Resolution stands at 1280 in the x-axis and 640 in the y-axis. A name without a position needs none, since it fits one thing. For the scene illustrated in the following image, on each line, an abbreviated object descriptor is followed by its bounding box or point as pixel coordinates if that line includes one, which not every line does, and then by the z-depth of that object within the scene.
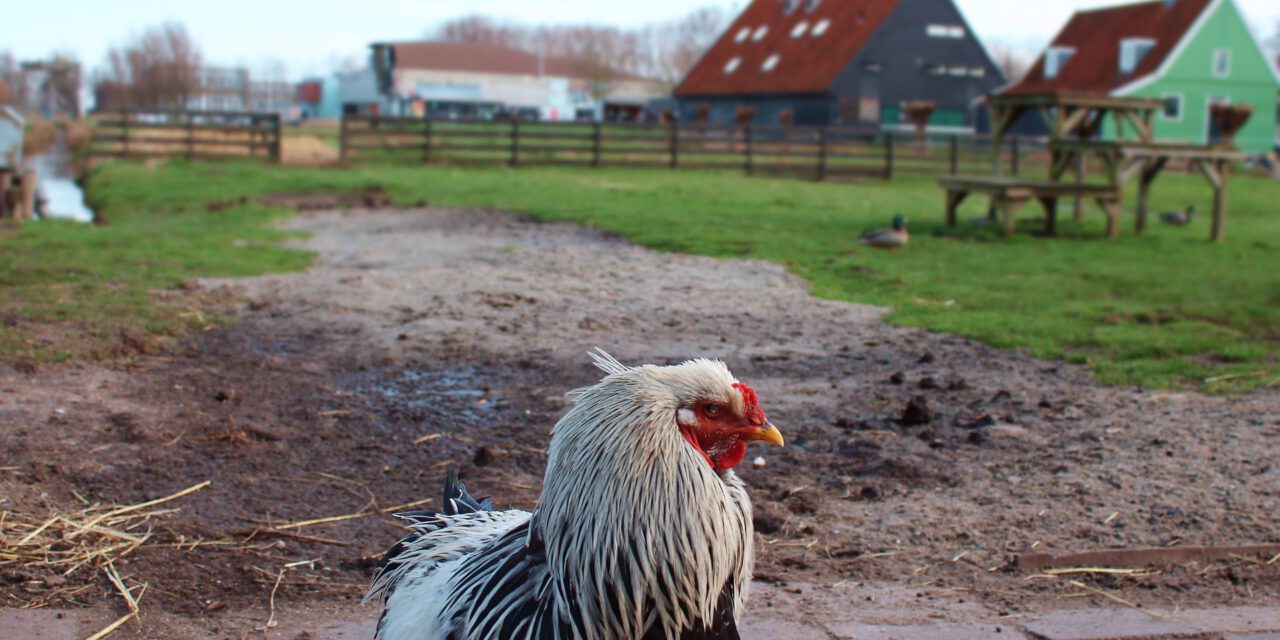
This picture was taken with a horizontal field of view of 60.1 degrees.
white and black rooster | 2.61
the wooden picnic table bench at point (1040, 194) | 14.91
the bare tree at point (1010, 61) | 98.57
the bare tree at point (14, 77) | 81.88
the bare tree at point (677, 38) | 112.88
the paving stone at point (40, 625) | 3.60
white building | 78.07
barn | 49.56
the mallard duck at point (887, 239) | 13.70
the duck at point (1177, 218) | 18.06
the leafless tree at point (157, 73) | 58.91
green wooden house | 45.12
